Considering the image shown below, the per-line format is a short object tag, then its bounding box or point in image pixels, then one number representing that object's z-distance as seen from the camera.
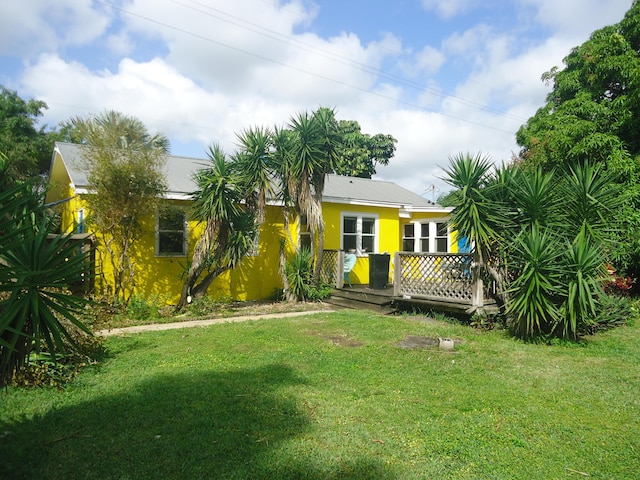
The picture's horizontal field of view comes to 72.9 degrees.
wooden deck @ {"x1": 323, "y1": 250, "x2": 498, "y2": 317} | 8.92
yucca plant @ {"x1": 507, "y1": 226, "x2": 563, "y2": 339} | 7.12
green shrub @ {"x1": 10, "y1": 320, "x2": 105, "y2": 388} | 4.82
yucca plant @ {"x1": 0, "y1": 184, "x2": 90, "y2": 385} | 2.59
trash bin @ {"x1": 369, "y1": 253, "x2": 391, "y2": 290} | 12.22
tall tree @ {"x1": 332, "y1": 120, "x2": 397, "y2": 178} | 30.61
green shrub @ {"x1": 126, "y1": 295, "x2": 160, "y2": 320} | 9.37
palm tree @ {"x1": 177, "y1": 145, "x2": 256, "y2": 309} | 9.88
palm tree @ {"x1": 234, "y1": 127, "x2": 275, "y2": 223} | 10.96
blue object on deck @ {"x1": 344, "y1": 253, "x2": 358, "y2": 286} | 13.09
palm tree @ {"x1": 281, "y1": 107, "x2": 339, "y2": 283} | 10.92
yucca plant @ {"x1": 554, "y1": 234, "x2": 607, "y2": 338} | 6.91
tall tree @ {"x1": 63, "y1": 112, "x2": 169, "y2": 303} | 9.18
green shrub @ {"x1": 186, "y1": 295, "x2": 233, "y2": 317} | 10.05
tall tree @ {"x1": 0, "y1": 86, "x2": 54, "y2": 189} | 20.69
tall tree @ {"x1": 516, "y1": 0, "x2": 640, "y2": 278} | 10.12
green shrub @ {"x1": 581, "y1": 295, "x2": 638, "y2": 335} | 8.24
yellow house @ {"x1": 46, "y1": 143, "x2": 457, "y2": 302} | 10.91
